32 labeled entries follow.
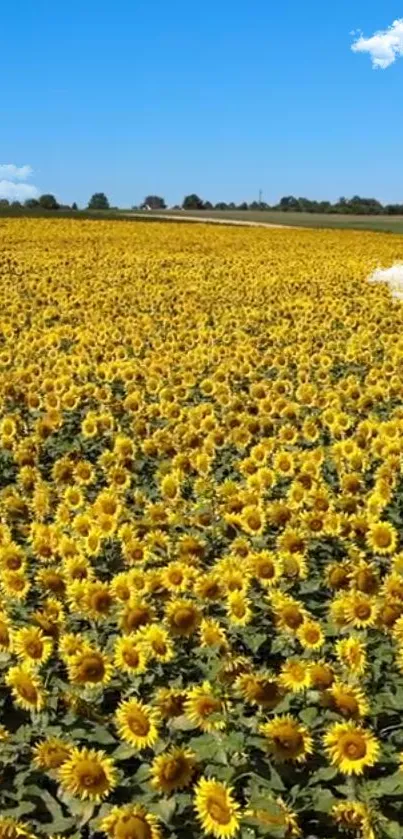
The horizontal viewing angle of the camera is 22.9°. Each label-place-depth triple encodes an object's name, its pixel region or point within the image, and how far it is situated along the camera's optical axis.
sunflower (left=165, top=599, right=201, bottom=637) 4.26
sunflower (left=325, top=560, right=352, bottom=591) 4.75
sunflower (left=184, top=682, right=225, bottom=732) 3.58
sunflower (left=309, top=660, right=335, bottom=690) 3.85
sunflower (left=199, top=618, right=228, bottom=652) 4.16
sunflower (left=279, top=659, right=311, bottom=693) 3.87
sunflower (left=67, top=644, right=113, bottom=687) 3.93
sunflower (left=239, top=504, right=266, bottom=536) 5.61
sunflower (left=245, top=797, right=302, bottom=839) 3.22
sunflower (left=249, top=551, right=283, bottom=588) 4.88
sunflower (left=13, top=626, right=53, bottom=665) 4.04
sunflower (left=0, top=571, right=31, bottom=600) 4.76
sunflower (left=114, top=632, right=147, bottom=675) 4.02
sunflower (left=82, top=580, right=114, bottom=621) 4.46
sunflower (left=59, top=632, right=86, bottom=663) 4.03
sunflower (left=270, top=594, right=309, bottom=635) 4.34
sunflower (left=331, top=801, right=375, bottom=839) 3.29
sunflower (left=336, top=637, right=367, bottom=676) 4.03
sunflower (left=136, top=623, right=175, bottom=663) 4.08
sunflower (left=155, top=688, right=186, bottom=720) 3.67
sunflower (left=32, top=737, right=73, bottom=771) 3.44
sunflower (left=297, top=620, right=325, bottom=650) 4.29
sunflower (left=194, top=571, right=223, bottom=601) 4.50
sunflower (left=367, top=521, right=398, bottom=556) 5.34
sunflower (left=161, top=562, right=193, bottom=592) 4.64
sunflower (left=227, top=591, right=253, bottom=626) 4.48
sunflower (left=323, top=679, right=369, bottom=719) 3.70
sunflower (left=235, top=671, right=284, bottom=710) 3.77
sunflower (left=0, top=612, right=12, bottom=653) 4.16
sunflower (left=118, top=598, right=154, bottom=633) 4.23
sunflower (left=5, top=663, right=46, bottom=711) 3.86
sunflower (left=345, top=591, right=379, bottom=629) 4.34
